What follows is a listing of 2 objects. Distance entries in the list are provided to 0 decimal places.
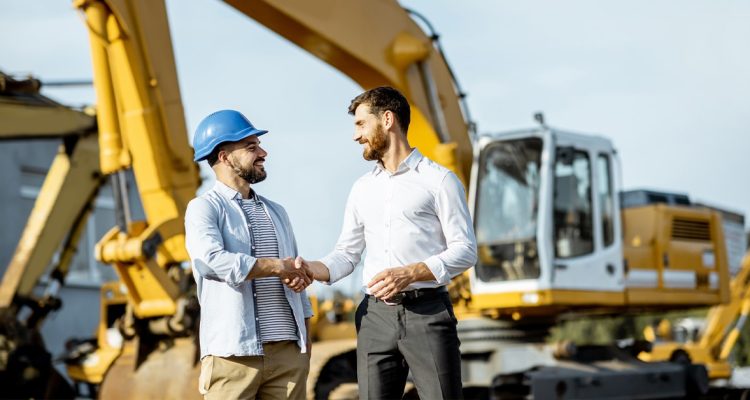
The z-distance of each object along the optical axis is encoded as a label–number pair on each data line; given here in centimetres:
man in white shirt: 448
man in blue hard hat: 432
